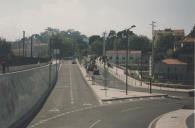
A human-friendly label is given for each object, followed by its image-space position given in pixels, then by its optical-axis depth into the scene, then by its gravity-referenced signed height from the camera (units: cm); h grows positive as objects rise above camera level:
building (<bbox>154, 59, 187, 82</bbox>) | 13265 -521
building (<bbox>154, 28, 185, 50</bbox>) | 18150 +310
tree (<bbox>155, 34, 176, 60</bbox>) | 17056 -126
